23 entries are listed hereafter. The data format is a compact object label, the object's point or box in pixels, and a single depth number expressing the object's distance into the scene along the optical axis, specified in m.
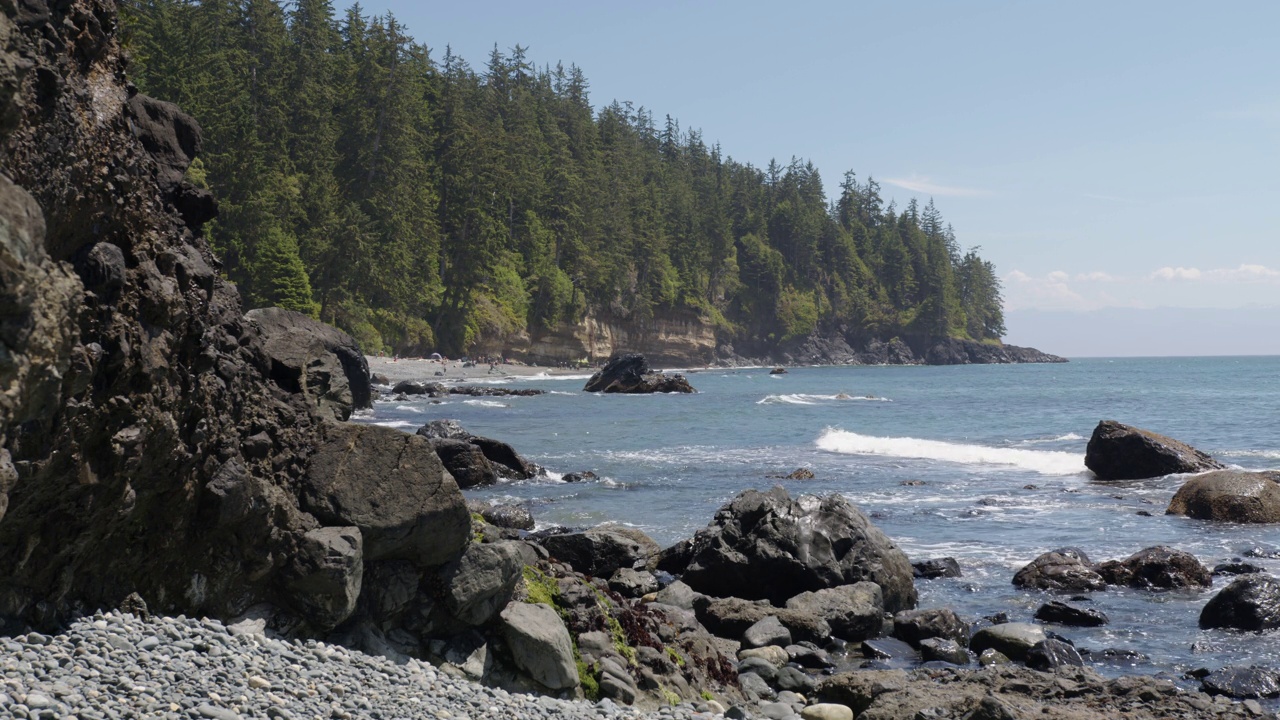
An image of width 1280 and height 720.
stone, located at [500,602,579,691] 8.69
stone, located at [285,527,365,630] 7.99
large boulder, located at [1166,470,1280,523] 20.20
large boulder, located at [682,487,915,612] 14.66
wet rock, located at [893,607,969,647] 12.83
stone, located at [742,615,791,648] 12.25
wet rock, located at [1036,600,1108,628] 13.61
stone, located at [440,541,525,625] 8.71
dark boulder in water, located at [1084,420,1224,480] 26.88
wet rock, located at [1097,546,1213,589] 15.39
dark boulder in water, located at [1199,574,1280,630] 13.02
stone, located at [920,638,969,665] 12.15
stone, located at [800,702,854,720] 9.73
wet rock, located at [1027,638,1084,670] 11.67
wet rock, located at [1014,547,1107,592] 15.48
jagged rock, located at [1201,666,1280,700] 10.55
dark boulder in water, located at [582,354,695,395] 66.88
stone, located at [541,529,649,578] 15.47
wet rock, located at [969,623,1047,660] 12.20
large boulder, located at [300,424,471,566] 8.52
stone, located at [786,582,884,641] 13.18
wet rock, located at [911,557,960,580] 16.39
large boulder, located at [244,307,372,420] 9.32
